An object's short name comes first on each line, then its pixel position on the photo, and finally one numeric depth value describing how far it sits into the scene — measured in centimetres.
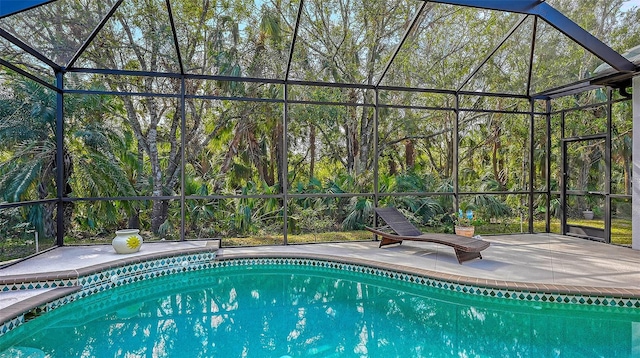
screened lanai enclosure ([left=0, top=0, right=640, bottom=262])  638
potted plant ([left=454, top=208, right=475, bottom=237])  731
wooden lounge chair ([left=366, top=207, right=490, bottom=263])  550
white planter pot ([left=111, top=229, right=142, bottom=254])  569
